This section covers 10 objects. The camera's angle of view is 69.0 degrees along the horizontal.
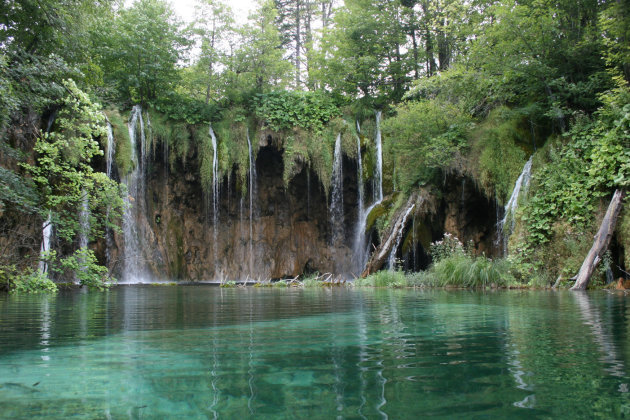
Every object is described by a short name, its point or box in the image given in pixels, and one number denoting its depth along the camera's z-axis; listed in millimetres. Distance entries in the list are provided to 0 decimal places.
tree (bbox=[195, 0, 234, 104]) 23469
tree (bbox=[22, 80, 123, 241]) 11172
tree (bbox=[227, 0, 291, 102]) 23125
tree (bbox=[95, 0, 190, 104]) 21606
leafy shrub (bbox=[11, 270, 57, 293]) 9958
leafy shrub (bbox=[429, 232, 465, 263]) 12739
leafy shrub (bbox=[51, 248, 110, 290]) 10461
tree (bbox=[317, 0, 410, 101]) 22047
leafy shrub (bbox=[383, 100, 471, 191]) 15711
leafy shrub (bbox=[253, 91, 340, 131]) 21578
